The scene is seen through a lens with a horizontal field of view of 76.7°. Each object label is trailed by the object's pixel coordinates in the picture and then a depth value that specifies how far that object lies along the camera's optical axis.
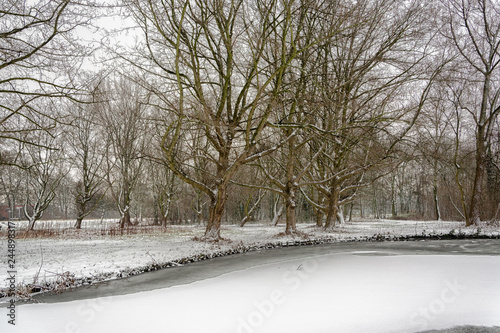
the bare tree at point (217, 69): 12.40
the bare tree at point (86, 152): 26.31
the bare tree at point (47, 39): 7.88
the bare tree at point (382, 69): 15.48
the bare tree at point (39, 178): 24.27
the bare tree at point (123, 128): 24.84
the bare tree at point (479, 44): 19.14
